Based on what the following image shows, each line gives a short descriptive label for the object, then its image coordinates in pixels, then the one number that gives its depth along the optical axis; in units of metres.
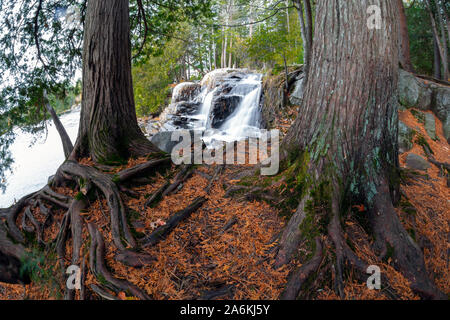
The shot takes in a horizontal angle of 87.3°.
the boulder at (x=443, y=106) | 6.20
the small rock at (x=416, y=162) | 4.48
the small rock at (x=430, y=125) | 5.84
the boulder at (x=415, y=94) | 6.47
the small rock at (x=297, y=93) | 7.32
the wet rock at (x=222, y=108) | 11.66
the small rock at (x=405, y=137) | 5.38
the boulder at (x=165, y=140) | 7.82
